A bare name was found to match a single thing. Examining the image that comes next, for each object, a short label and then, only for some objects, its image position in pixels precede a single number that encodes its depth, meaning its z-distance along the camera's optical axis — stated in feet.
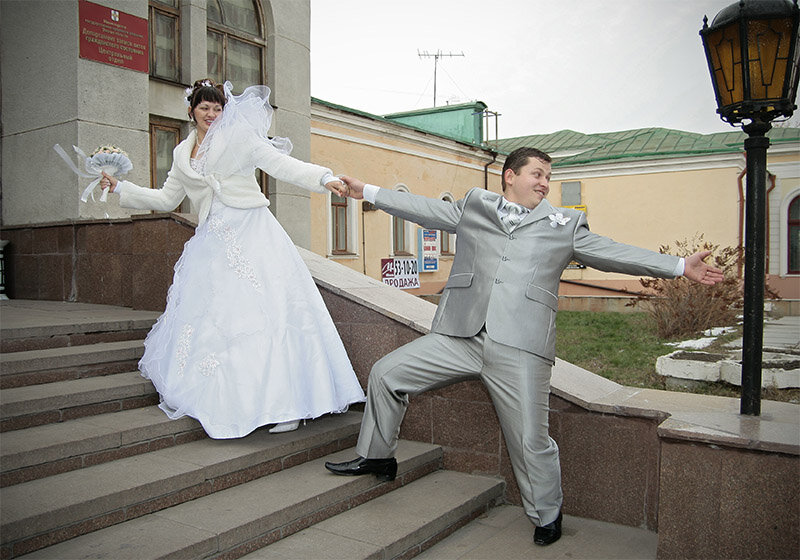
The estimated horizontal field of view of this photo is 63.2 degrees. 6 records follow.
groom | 11.51
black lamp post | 11.55
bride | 13.26
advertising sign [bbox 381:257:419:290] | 60.23
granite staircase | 10.10
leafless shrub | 40.40
